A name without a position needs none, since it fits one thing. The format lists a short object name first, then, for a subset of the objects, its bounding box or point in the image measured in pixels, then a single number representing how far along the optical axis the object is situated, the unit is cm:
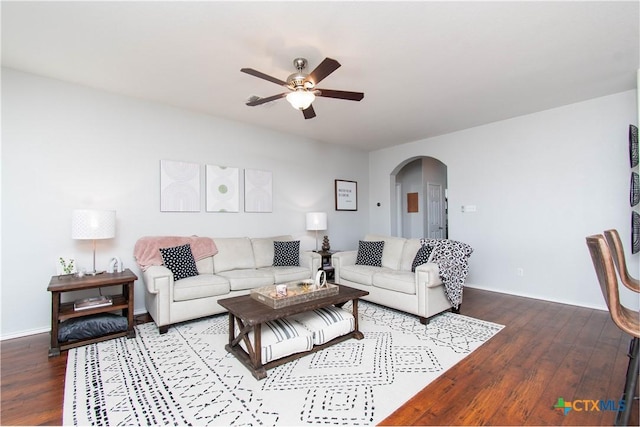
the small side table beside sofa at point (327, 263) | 467
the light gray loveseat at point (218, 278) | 303
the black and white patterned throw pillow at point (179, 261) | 335
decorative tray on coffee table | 247
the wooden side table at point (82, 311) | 261
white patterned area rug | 178
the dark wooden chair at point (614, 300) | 149
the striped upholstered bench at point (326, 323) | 261
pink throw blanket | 346
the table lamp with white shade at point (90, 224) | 292
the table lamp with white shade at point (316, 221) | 503
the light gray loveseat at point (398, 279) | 326
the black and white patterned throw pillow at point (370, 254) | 423
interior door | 706
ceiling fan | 237
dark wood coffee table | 222
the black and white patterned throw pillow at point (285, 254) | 431
